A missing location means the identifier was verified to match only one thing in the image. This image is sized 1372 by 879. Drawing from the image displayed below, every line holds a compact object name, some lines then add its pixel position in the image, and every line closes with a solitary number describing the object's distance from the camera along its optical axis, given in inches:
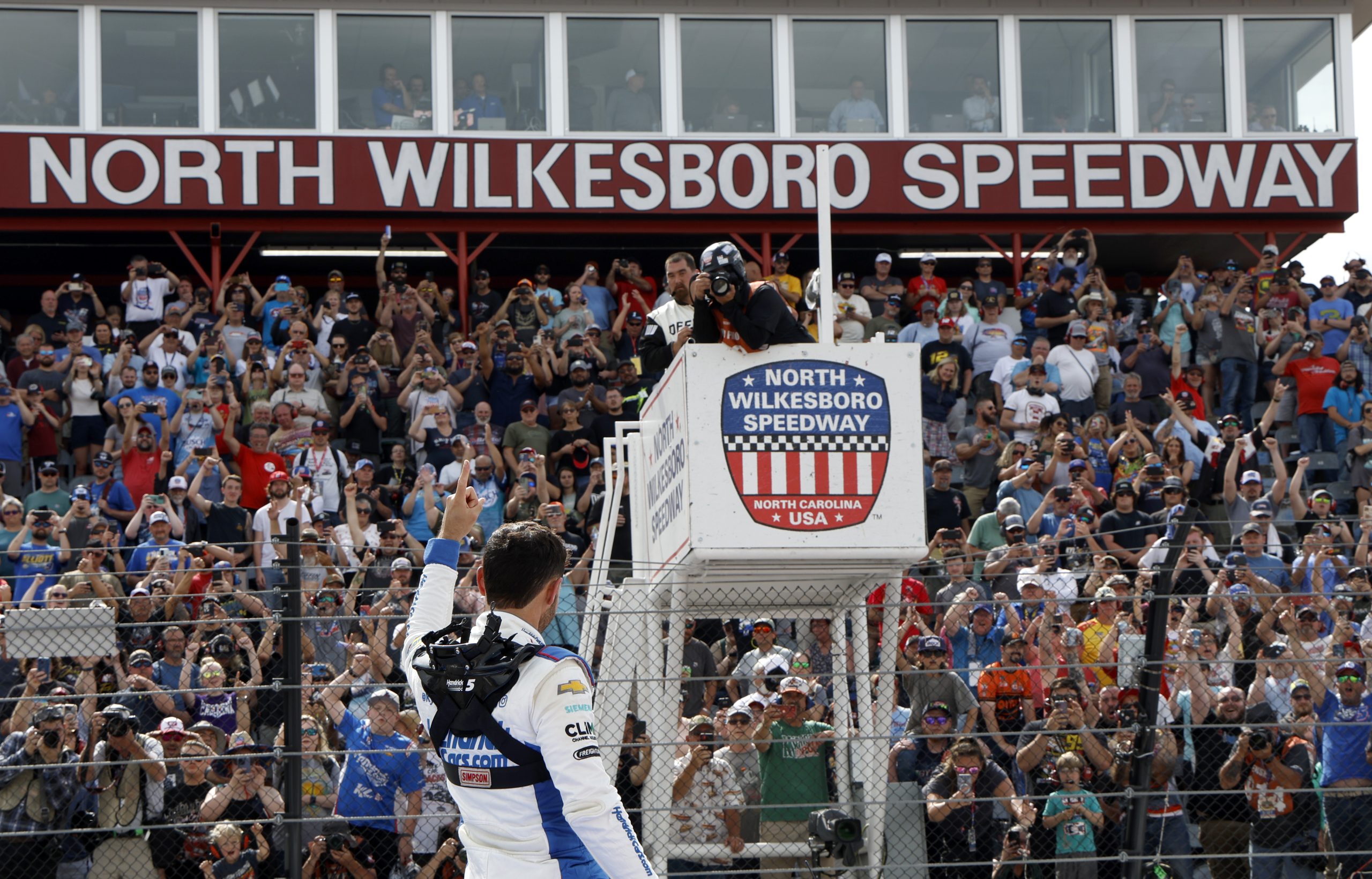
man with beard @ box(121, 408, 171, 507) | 1279.5
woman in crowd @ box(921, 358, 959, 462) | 1380.4
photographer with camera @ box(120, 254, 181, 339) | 1525.6
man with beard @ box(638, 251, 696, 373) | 649.0
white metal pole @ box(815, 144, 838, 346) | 601.3
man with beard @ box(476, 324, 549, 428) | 1405.0
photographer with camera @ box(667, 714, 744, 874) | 713.6
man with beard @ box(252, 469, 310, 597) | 1168.8
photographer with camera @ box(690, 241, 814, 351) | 589.3
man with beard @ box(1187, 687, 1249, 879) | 837.2
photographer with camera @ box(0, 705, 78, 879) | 768.3
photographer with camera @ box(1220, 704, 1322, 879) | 794.8
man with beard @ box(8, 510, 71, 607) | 1126.4
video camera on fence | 608.7
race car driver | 377.4
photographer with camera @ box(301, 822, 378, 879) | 783.7
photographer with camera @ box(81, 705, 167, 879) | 778.2
